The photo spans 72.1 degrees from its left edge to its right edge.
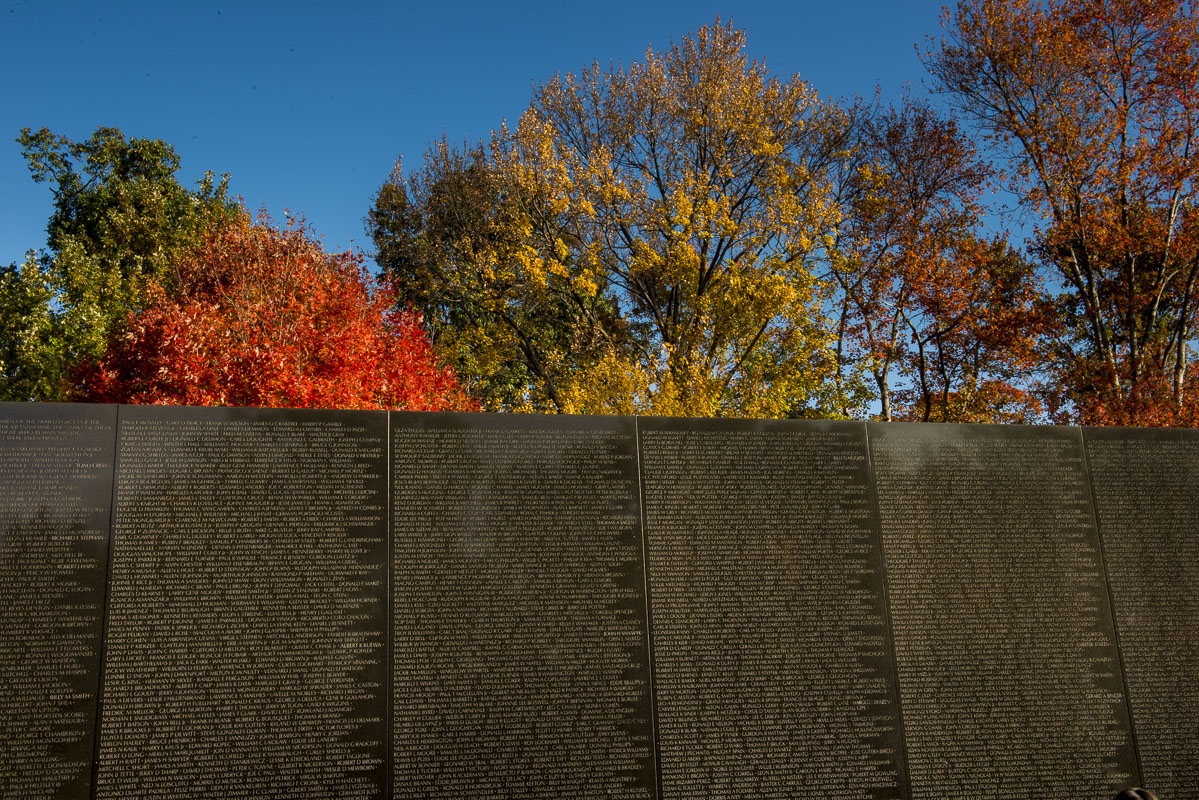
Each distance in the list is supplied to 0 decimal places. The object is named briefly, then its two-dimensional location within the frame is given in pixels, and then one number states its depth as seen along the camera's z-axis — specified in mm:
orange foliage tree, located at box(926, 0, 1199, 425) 19406
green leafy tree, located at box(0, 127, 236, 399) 22203
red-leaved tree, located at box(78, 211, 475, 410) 16688
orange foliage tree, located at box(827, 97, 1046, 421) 23781
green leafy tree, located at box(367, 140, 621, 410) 26750
